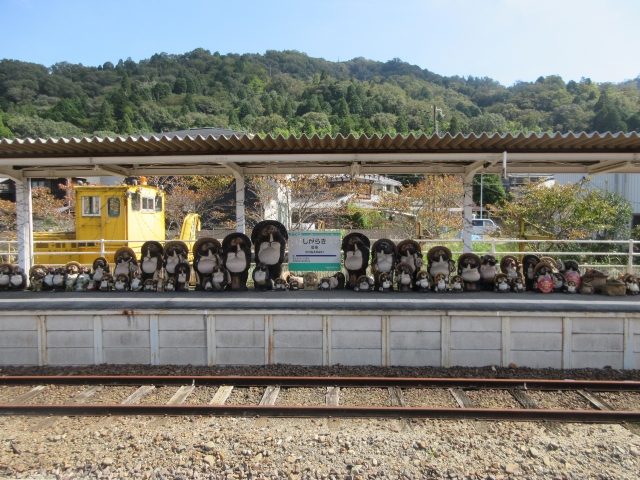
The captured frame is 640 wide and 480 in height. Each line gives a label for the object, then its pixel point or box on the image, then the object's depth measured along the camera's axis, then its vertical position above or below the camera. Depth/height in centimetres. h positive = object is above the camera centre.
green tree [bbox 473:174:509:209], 3403 +278
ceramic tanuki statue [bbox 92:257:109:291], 779 -82
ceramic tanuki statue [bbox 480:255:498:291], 756 -86
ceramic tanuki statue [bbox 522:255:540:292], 762 -83
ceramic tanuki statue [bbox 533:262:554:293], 735 -92
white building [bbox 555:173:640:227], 2358 +212
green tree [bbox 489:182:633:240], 1442 +42
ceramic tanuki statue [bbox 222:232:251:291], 756 -60
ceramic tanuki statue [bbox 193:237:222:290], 761 -60
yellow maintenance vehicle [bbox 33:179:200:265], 1100 +7
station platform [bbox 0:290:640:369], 604 -155
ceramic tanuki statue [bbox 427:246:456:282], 758 -67
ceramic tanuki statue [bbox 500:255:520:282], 770 -77
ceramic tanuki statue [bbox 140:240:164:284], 786 -66
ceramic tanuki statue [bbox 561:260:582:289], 737 -84
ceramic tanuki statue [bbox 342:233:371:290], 770 -57
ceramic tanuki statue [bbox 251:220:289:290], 781 -40
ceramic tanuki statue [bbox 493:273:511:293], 736 -102
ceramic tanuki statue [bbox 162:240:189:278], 788 -57
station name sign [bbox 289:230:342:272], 802 -48
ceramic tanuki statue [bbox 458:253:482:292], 743 -82
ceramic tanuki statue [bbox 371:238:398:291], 766 -59
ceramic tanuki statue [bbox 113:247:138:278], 793 -70
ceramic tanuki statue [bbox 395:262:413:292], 738 -89
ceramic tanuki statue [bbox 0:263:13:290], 784 -94
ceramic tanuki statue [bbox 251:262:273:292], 768 -94
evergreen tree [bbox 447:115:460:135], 4675 +1081
